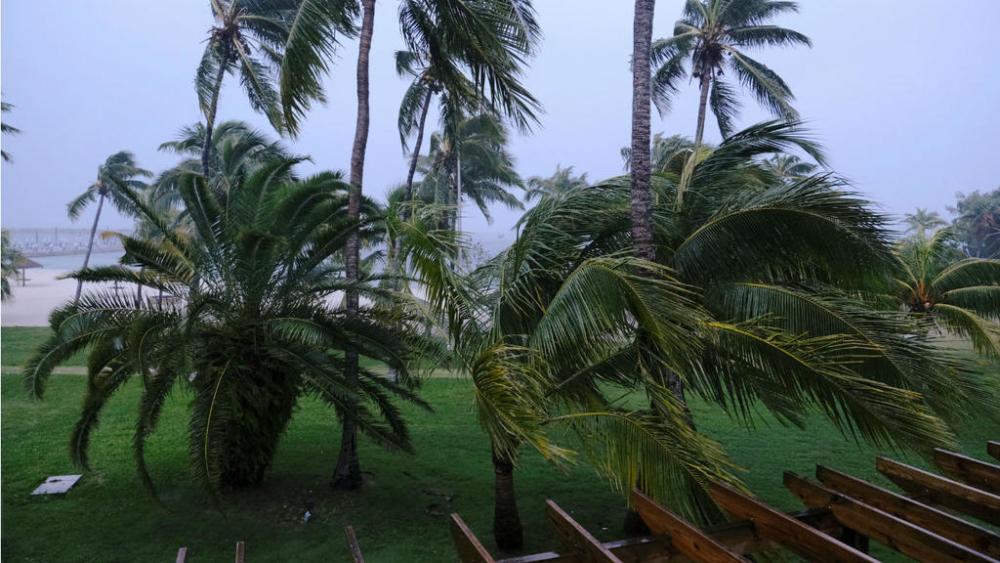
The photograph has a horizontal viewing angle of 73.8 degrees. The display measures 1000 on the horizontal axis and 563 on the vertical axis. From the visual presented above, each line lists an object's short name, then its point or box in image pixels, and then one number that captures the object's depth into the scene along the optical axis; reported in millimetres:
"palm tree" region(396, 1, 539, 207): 9406
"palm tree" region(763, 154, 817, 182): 30848
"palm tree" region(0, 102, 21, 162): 25158
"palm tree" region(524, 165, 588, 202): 40188
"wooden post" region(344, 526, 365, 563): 3001
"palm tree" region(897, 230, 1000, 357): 13930
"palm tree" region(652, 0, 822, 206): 19969
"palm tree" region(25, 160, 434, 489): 7746
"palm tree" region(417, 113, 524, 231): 27000
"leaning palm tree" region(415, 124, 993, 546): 5012
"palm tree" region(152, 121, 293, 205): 21438
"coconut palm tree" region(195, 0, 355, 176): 8945
